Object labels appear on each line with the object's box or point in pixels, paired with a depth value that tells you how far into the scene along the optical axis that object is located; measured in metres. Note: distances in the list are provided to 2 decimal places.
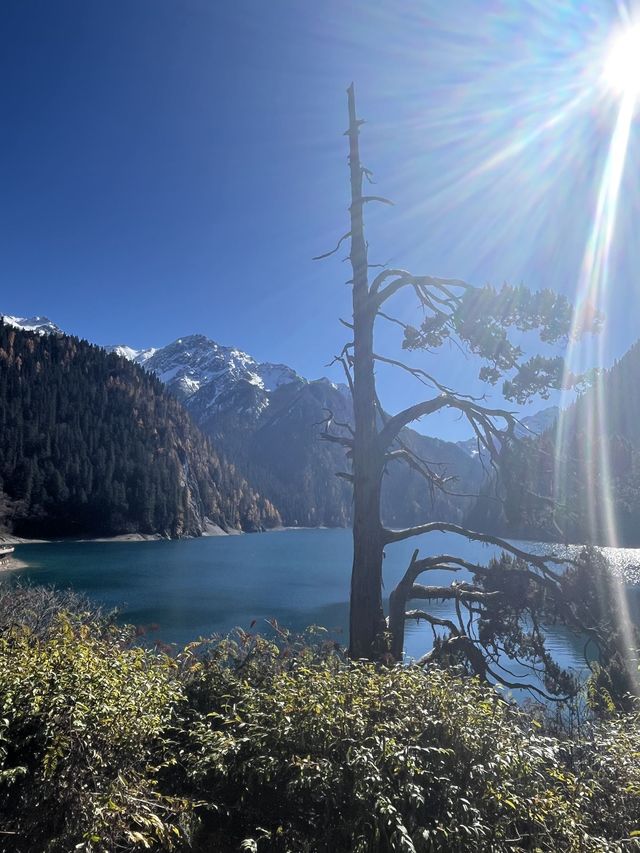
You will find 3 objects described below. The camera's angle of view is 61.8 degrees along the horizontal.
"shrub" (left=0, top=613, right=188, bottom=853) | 3.24
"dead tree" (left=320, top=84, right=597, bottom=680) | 9.02
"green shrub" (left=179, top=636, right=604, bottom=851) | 3.31
